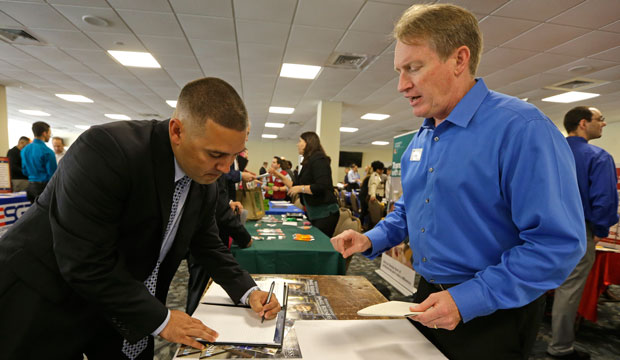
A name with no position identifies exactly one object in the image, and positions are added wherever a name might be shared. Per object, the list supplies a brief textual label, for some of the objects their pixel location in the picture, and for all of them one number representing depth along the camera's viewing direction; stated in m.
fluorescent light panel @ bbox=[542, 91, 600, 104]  5.52
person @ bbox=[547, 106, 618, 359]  2.15
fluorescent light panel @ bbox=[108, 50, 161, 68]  4.45
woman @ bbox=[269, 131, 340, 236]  3.02
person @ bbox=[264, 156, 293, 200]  5.14
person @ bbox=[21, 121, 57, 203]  4.55
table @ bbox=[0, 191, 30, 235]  3.54
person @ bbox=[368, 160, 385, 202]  6.02
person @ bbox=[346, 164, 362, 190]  10.94
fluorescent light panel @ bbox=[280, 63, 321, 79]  4.76
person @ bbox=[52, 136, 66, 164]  6.21
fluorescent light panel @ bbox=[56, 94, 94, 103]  7.34
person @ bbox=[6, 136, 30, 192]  5.52
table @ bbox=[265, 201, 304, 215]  3.57
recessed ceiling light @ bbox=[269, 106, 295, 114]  7.82
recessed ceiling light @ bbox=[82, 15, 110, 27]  3.36
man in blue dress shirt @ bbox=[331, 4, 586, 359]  0.61
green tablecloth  1.91
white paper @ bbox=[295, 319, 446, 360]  0.75
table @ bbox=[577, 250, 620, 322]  2.54
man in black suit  0.73
